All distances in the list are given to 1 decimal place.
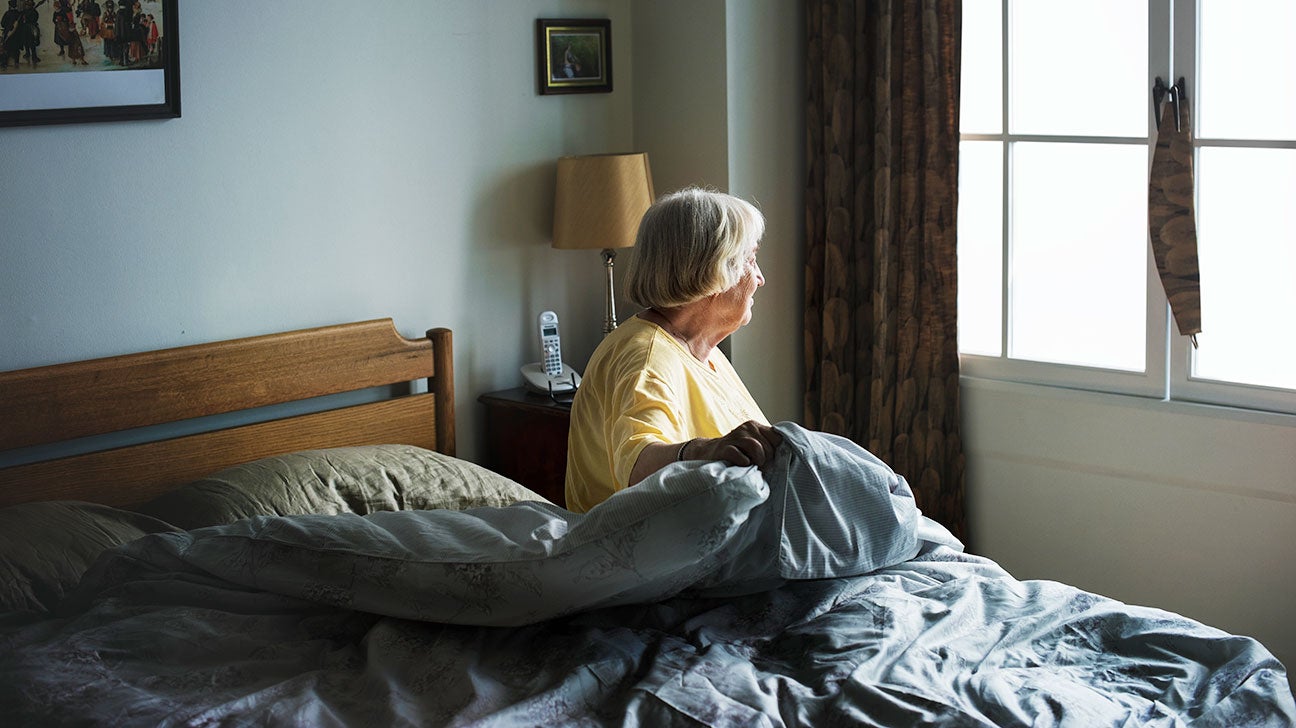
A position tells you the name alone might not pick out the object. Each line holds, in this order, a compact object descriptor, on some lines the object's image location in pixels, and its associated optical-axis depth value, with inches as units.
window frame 121.3
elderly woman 90.5
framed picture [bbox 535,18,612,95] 139.8
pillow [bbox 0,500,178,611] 85.4
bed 63.4
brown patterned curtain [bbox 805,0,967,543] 137.1
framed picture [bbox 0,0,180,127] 100.4
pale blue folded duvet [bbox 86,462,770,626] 66.2
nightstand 131.5
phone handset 136.0
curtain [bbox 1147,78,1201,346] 121.7
